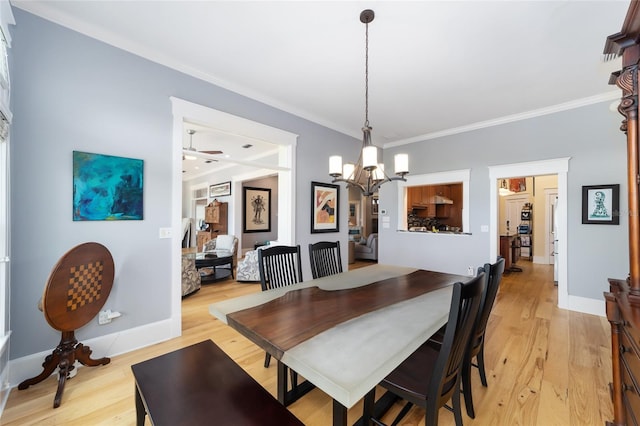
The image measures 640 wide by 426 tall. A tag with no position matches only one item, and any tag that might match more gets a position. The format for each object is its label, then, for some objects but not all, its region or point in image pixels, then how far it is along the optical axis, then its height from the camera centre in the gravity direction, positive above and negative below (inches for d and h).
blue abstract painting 86.8 +9.6
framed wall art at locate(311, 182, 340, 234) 164.7 +5.1
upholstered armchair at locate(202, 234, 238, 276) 220.9 -28.8
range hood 296.3 +17.6
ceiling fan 177.3 +57.1
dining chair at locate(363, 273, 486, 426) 44.4 -32.9
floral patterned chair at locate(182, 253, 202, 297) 159.2 -39.0
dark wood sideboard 49.3 -5.1
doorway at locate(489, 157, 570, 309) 142.4 +19.1
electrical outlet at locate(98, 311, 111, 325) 91.0 -36.4
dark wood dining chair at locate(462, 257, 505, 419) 61.4 -26.2
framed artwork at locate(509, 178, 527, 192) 300.2 +35.4
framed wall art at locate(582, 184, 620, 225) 128.3 +5.8
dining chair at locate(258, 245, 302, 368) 85.5 -18.3
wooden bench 42.2 -33.2
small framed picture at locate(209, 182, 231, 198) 310.3 +31.2
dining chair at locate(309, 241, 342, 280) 101.3 -18.1
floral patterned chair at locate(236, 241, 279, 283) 195.9 -42.2
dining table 38.9 -22.8
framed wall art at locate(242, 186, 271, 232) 316.5 +7.2
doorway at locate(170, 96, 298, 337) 107.4 +30.4
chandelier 81.6 +17.3
